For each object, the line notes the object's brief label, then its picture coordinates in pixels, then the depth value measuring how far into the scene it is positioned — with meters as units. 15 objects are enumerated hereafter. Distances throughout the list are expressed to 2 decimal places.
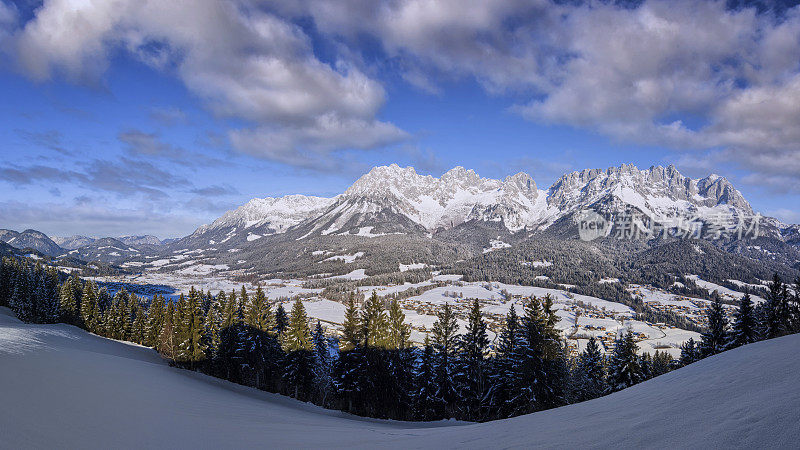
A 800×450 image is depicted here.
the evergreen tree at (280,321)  43.21
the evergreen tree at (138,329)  47.44
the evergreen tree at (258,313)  33.59
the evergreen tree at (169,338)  33.97
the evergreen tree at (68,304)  52.90
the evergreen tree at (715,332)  30.59
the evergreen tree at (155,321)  42.47
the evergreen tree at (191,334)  32.88
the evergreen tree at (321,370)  34.10
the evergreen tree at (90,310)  49.85
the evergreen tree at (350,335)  29.33
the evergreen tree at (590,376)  32.73
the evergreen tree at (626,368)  28.59
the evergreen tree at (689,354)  34.75
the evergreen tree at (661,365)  41.96
